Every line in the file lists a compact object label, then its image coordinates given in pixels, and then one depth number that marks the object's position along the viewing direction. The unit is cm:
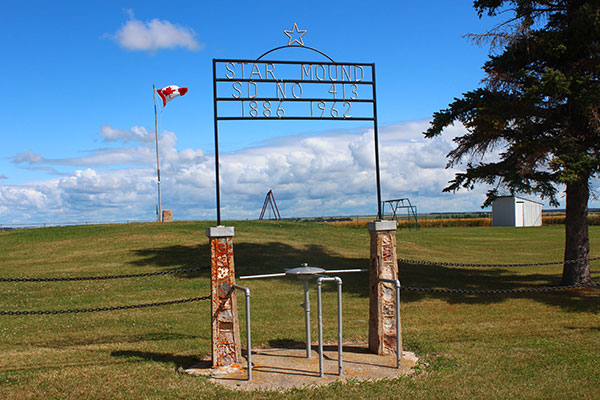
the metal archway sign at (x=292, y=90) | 773
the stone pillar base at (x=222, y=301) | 709
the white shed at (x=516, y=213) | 4453
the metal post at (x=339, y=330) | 662
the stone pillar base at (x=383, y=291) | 772
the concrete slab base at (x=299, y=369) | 649
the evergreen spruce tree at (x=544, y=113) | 1170
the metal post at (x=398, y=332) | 709
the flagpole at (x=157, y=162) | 2831
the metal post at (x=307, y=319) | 689
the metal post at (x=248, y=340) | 653
